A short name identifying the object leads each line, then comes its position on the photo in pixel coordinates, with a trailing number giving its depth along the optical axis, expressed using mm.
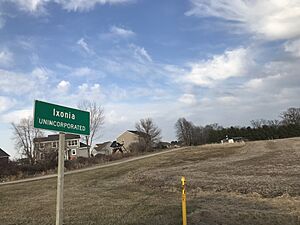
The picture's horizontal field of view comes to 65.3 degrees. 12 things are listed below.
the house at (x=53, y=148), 31934
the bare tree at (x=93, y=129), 49825
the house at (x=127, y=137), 75414
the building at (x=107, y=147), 73619
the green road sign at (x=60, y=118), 3901
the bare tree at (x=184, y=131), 75230
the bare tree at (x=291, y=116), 70600
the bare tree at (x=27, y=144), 44410
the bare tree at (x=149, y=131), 67075
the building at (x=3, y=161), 27997
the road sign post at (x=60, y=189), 4090
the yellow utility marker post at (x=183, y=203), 5323
